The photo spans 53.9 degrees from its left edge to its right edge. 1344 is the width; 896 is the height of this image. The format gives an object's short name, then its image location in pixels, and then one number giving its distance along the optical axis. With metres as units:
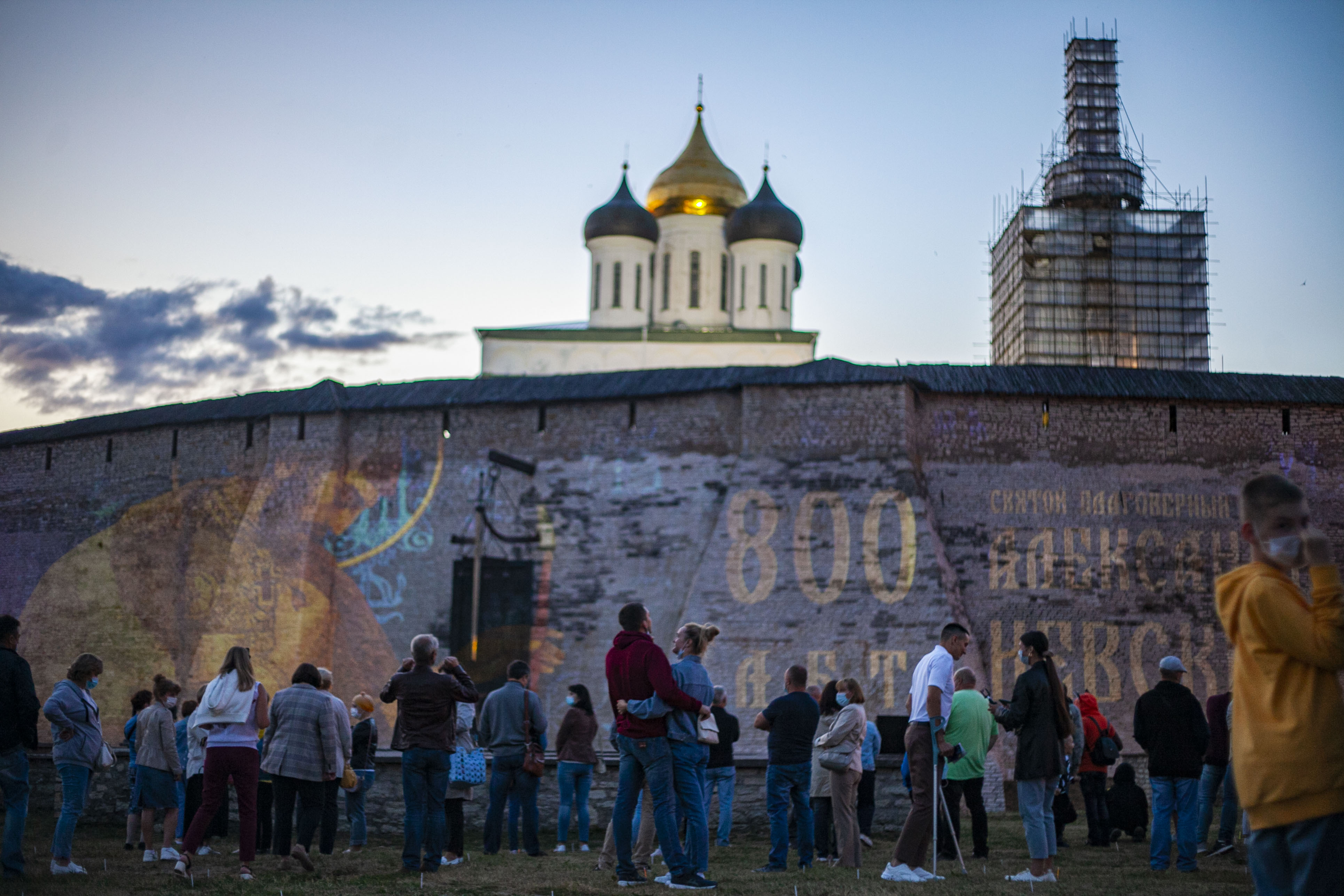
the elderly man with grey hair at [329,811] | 8.68
